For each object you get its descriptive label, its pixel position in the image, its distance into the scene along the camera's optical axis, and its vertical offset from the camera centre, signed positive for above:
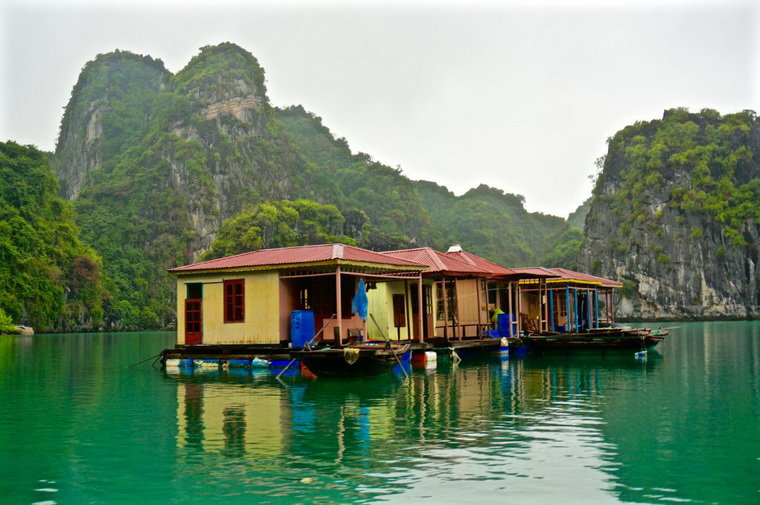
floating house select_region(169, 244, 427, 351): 23.31 +0.66
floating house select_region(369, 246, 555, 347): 27.80 +0.42
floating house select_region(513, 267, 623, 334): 36.06 +0.33
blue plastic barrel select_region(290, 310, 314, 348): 22.82 -0.49
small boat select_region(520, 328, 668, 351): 29.61 -1.39
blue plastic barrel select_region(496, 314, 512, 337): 31.25 -0.60
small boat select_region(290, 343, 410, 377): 20.05 -1.34
